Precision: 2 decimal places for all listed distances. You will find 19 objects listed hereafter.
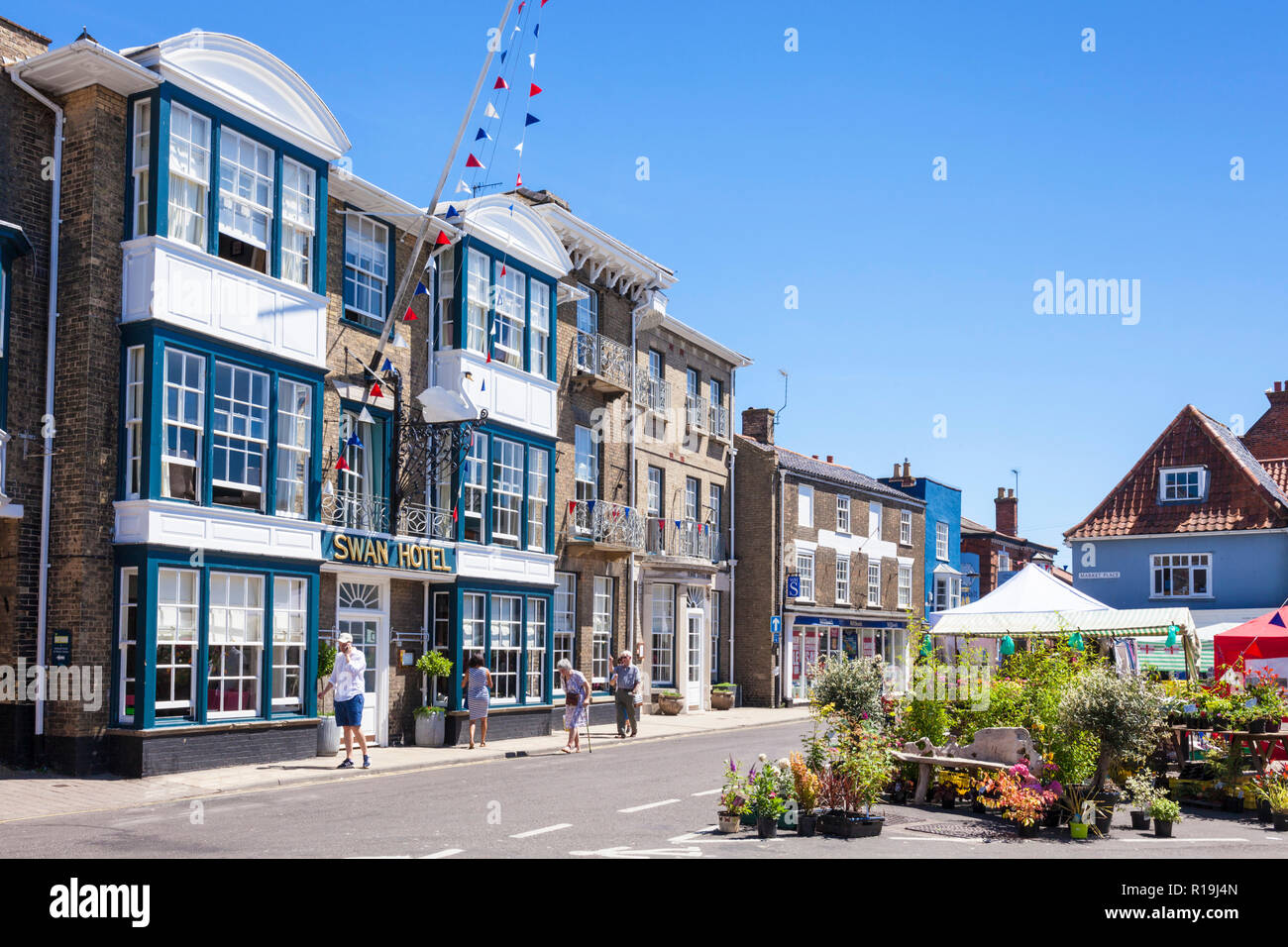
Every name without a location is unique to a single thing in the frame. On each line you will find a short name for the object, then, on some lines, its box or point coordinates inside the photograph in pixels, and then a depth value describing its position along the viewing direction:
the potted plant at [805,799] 11.66
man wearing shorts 17.89
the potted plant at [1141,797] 12.36
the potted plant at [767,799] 11.66
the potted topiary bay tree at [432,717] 21.86
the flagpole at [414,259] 19.78
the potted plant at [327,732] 19.41
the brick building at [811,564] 37.50
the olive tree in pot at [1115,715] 12.01
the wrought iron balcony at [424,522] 21.86
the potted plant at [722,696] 35.12
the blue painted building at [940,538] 49.69
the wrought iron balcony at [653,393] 31.45
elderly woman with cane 22.16
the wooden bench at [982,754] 13.32
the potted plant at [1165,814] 12.09
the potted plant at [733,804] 11.98
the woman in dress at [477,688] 21.61
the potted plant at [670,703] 31.80
